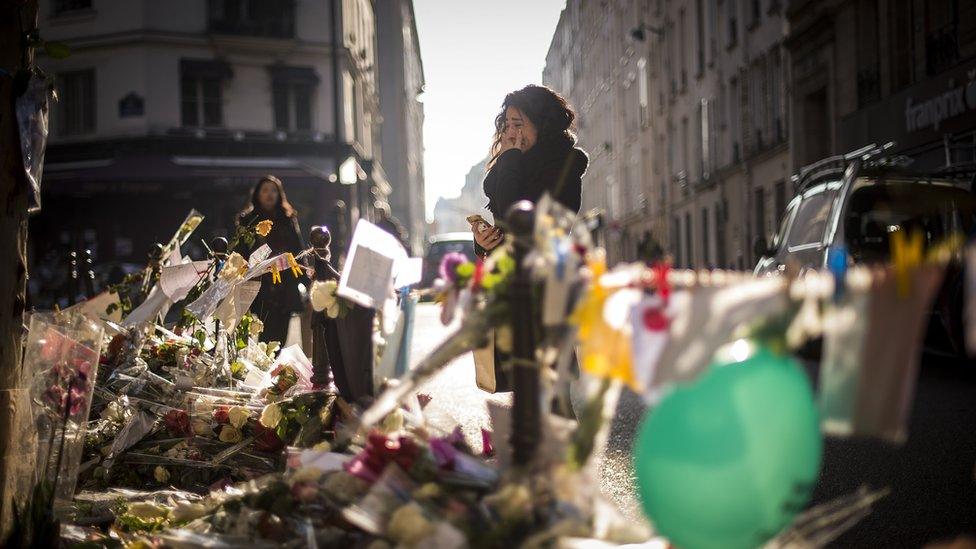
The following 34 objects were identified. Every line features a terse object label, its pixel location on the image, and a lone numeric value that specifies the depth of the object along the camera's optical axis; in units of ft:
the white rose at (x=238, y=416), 12.34
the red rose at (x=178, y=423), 12.64
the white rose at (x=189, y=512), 8.72
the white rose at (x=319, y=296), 9.73
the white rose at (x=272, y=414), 11.38
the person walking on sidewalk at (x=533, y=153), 13.33
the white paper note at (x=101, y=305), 17.10
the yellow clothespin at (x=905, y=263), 4.83
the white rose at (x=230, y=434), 12.32
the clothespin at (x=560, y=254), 6.08
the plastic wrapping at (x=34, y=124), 9.50
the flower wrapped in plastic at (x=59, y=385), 9.75
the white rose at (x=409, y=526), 5.96
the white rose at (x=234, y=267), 13.94
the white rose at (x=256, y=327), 16.30
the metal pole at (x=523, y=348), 6.32
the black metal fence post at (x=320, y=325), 12.50
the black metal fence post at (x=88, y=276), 32.99
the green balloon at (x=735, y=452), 5.22
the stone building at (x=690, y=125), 82.28
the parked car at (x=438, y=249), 73.10
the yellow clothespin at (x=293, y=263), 12.71
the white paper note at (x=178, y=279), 13.58
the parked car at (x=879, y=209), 25.32
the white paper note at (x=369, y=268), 7.91
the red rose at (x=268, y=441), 11.78
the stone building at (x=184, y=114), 90.94
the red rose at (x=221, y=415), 12.64
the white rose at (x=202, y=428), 12.69
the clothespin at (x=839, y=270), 5.11
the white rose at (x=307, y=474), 7.63
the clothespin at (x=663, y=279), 5.57
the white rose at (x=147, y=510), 9.77
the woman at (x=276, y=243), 22.41
